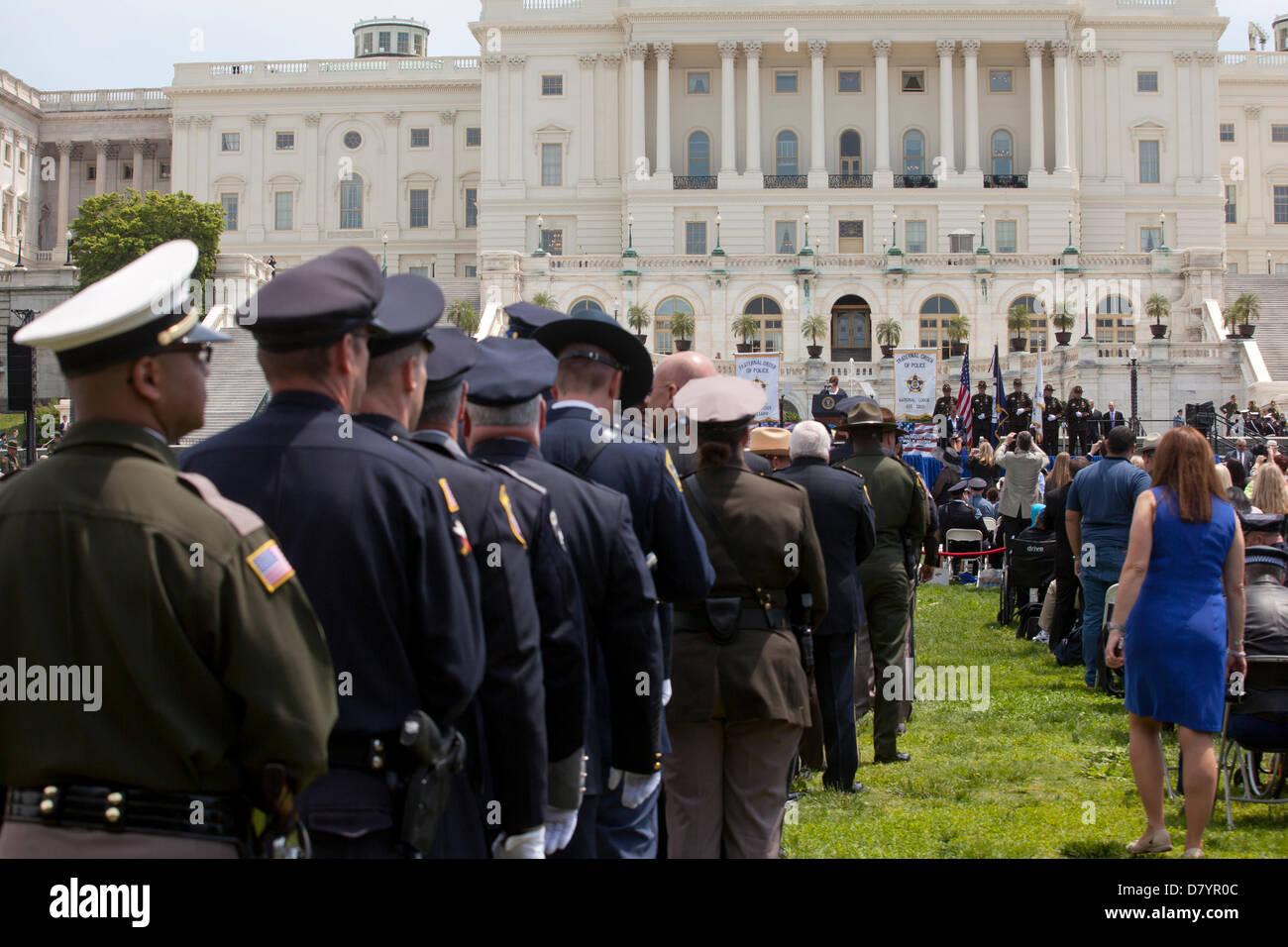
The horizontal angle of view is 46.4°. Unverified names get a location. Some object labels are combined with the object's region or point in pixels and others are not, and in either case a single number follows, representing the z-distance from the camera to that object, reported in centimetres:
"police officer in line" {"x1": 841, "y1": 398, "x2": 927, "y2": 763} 1083
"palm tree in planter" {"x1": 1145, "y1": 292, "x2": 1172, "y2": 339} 5241
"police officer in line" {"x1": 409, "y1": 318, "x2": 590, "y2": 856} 503
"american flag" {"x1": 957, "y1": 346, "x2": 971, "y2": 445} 3164
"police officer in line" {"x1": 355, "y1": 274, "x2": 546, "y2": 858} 454
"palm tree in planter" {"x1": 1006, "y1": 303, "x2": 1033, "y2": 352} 5276
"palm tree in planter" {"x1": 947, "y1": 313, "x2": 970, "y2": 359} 5369
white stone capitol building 7006
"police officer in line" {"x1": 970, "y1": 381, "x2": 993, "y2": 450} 3434
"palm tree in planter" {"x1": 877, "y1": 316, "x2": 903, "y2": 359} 5488
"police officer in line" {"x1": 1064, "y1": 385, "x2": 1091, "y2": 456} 3350
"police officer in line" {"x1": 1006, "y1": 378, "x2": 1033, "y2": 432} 3422
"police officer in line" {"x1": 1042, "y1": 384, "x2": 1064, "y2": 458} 3438
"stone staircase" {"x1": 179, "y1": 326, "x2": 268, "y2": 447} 4406
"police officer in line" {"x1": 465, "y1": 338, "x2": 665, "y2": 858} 548
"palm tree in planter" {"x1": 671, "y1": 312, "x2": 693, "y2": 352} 5419
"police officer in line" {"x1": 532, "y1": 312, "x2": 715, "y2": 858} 583
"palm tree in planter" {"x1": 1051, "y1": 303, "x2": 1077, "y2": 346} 5078
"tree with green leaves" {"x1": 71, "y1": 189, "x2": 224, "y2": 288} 6247
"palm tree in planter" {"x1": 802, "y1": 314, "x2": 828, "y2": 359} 5434
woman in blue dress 781
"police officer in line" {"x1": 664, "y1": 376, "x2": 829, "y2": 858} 697
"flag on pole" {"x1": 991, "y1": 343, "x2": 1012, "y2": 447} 3331
